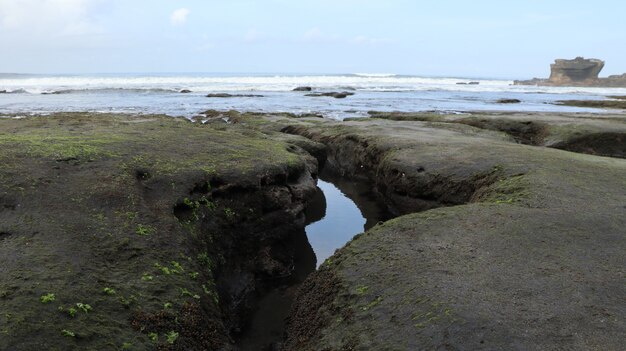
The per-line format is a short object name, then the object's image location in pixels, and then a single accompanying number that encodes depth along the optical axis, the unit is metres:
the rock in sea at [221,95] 60.21
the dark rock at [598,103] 44.67
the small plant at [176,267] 5.73
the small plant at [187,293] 5.44
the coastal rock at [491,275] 4.30
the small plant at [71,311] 4.49
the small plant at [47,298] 4.53
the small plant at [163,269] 5.61
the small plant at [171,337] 4.72
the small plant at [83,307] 4.60
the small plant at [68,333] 4.25
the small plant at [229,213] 7.94
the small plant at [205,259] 6.47
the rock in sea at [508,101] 55.21
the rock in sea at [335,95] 63.20
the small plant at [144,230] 6.13
